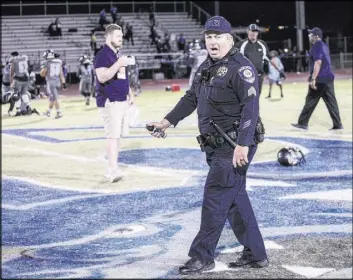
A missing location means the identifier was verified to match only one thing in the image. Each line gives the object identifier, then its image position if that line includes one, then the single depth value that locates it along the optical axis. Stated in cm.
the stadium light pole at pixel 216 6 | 4387
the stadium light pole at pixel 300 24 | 4359
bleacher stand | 3888
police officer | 434
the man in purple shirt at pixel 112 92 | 582
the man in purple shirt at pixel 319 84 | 1450
